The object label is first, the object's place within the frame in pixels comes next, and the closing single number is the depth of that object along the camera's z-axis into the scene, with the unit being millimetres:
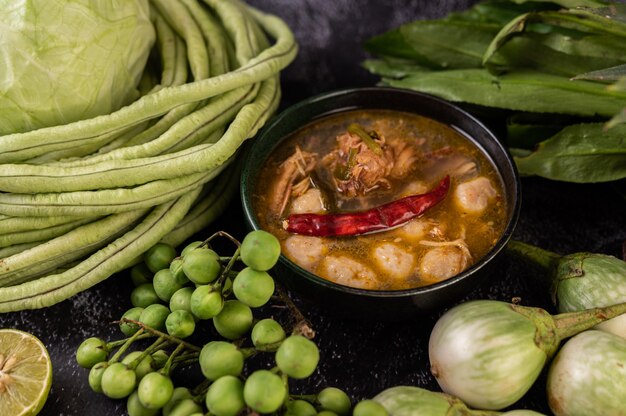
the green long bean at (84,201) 477
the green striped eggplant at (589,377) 432
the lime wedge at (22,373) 446
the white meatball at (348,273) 475
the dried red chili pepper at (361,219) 493
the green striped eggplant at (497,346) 441
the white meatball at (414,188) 513
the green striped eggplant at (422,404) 429
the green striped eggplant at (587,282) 470
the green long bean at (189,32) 537
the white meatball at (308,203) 504
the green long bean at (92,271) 481
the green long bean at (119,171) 474
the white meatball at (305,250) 482
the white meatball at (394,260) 478
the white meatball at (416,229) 493
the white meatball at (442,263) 475
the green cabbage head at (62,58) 481
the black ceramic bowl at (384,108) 457
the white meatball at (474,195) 502
